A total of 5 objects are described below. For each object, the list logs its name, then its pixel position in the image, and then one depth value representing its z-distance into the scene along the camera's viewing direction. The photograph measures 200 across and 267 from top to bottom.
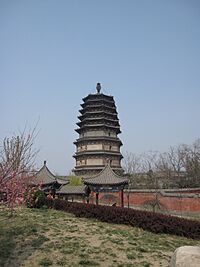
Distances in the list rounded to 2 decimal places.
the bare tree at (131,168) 45.84
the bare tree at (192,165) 33.75
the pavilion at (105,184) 20.47
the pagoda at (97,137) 35.97
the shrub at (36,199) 20.35
